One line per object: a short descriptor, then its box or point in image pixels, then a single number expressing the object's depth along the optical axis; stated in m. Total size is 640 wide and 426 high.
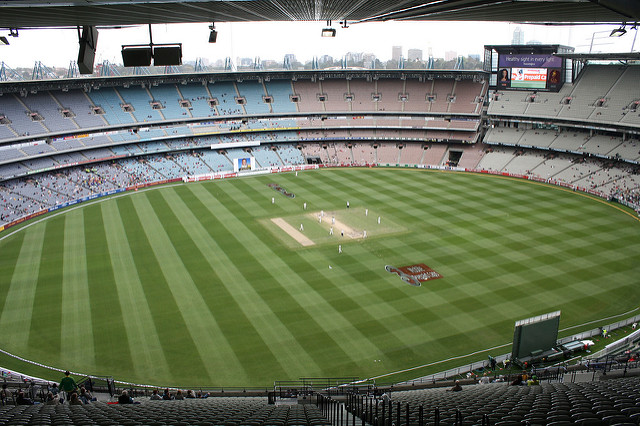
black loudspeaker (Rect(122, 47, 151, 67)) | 14.41
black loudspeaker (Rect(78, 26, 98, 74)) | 13.27
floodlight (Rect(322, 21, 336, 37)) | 21.44
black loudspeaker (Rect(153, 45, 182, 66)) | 14.47
